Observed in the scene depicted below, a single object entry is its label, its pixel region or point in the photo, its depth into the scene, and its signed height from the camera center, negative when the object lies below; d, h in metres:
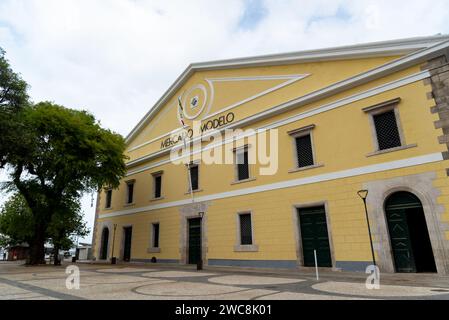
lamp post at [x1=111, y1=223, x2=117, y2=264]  21.44 -0.67
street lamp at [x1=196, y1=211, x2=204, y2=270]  17.36 +0.99
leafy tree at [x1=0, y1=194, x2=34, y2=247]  24.72 +2.82
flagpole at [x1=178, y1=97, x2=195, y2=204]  19.35 +7.15
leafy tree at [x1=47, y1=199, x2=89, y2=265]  21.89 +2.24
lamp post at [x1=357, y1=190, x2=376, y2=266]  10.98 +1.62
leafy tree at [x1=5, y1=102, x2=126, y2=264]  17.84 +5.39
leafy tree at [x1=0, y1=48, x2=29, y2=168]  14.38 +7.52
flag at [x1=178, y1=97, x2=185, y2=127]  22.19 +9.99
